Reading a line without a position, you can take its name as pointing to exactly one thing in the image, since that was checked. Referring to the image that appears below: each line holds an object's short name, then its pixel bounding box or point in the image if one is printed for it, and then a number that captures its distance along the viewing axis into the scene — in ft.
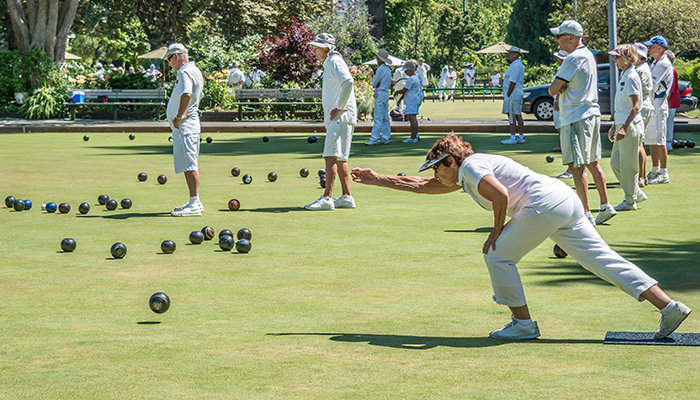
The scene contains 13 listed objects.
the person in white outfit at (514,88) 59.31
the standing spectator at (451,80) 161.48
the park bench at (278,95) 93.71
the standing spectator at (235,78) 111.04
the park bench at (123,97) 96.27
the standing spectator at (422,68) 135.72
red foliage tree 99.60
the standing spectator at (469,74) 175.32
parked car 90.94
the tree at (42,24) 102.78
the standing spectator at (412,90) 64.34
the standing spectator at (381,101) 64.34
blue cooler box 98.53
